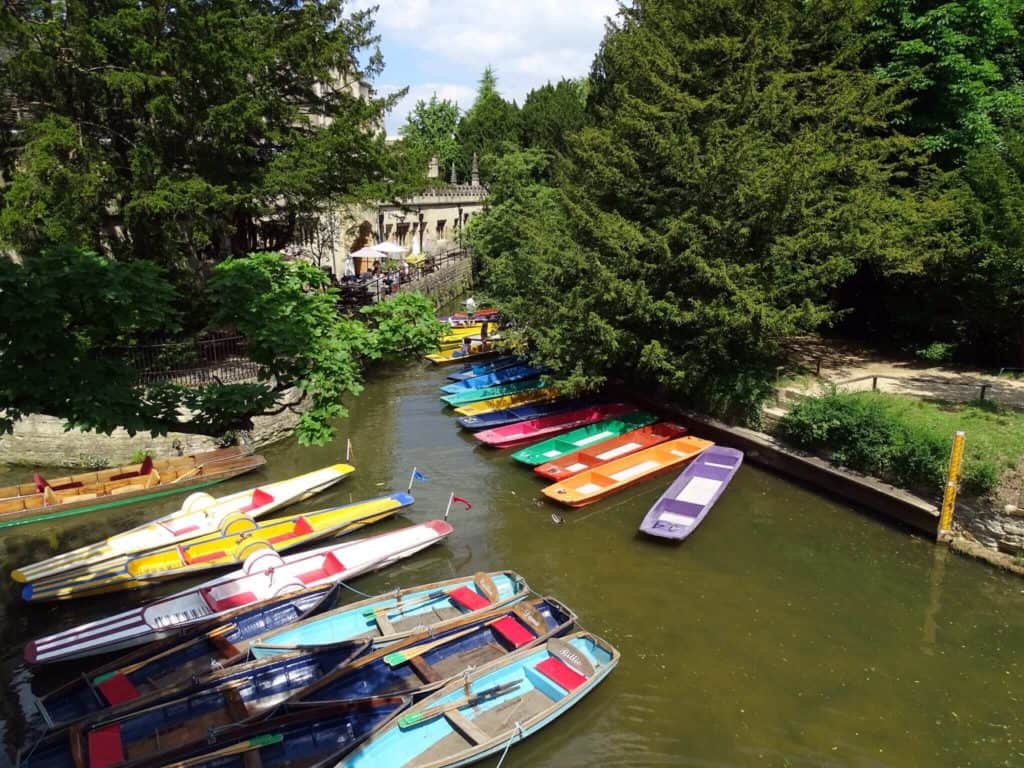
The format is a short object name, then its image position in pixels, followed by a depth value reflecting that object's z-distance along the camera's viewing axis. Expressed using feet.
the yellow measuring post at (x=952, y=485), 44.19
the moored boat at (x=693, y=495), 46.88
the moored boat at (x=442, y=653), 31.14
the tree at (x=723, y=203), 57.00
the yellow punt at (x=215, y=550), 39.91
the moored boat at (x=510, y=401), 71.82
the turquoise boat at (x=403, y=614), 34.50
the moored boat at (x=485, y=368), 82.23
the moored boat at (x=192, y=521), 40.81
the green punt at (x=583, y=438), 59.31
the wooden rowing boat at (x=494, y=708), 27.73
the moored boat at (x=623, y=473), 51.75
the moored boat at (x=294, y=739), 26.02
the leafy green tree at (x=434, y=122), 234.58
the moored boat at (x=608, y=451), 55.83
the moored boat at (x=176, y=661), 30.27
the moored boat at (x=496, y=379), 78.59
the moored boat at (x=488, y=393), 73.67
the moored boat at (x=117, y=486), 48.91
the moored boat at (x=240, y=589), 34.32
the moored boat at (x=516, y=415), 67.10
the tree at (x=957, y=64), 63.16
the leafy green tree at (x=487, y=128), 192.75
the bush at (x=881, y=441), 45.80
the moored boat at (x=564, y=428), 61.77
